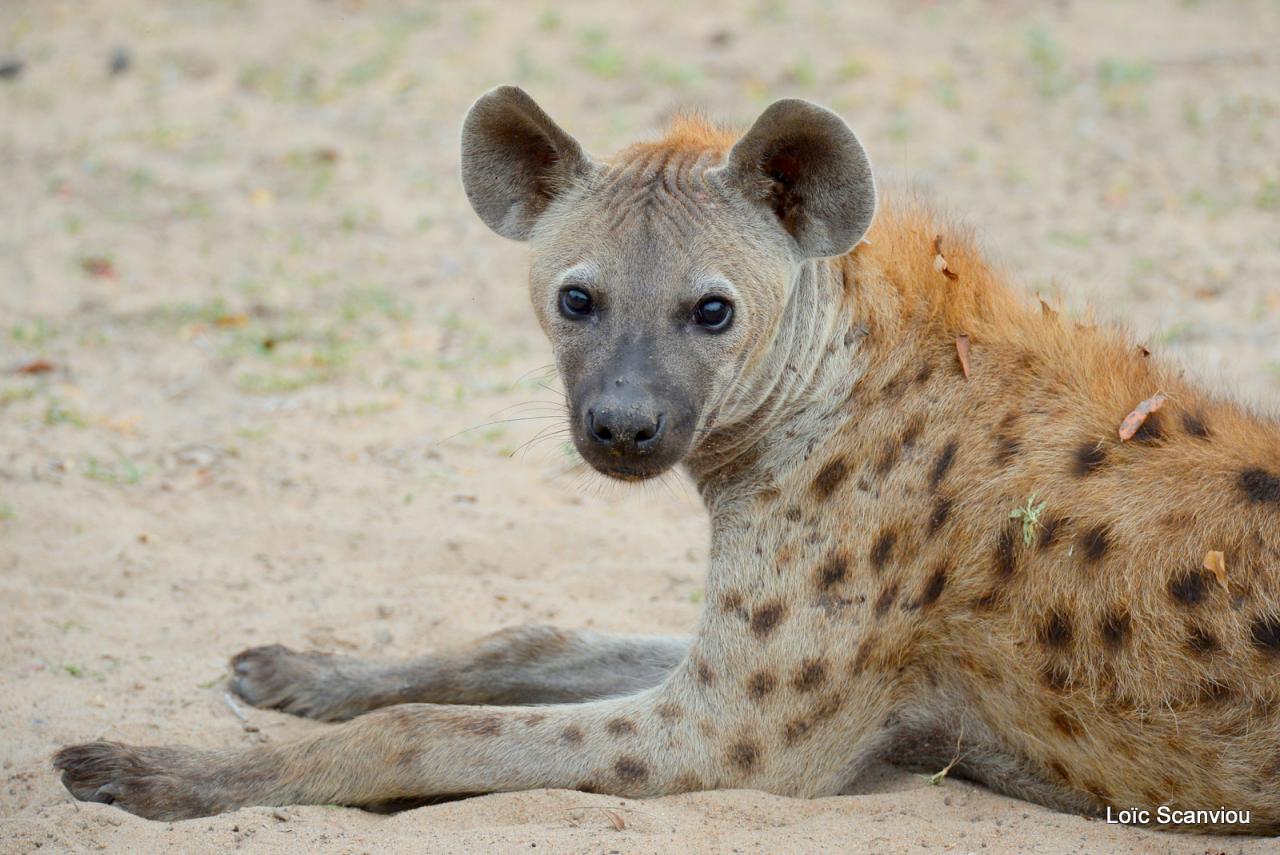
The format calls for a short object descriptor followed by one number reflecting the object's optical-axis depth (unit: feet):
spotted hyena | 22.15
